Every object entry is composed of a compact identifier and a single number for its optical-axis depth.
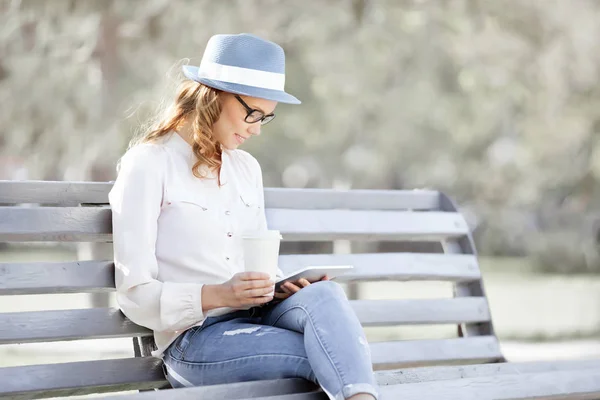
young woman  5.89
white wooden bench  6.44
